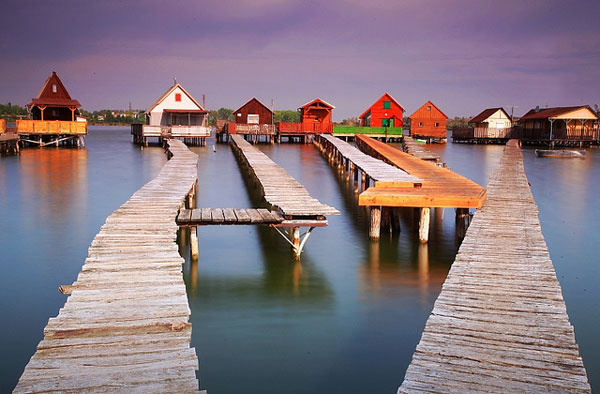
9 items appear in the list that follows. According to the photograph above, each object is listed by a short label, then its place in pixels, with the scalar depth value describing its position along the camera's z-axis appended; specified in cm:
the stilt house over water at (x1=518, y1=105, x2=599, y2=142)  5784
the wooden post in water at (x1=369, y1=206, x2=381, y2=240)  1564
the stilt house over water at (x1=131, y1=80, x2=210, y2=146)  5228
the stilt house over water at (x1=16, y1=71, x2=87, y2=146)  4506
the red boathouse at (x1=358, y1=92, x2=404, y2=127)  6338
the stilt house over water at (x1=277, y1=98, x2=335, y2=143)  5925
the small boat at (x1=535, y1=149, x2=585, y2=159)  4822
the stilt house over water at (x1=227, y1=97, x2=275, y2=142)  6016
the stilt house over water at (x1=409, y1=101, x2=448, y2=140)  6688
